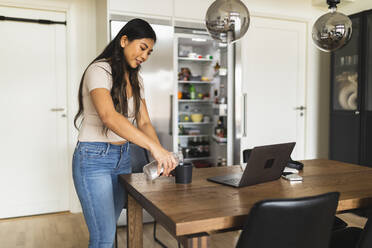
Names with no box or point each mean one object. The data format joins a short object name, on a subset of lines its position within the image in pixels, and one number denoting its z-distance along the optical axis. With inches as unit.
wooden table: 41.8
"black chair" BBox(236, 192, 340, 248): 38.2
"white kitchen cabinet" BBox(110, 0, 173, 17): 122.4
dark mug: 61.1
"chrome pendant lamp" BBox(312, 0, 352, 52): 74.1
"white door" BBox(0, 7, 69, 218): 131.0
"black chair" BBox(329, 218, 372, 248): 59.7
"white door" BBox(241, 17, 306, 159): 151.4
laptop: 56.2
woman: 54.5
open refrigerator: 151.6
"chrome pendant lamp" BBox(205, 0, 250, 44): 65.2
